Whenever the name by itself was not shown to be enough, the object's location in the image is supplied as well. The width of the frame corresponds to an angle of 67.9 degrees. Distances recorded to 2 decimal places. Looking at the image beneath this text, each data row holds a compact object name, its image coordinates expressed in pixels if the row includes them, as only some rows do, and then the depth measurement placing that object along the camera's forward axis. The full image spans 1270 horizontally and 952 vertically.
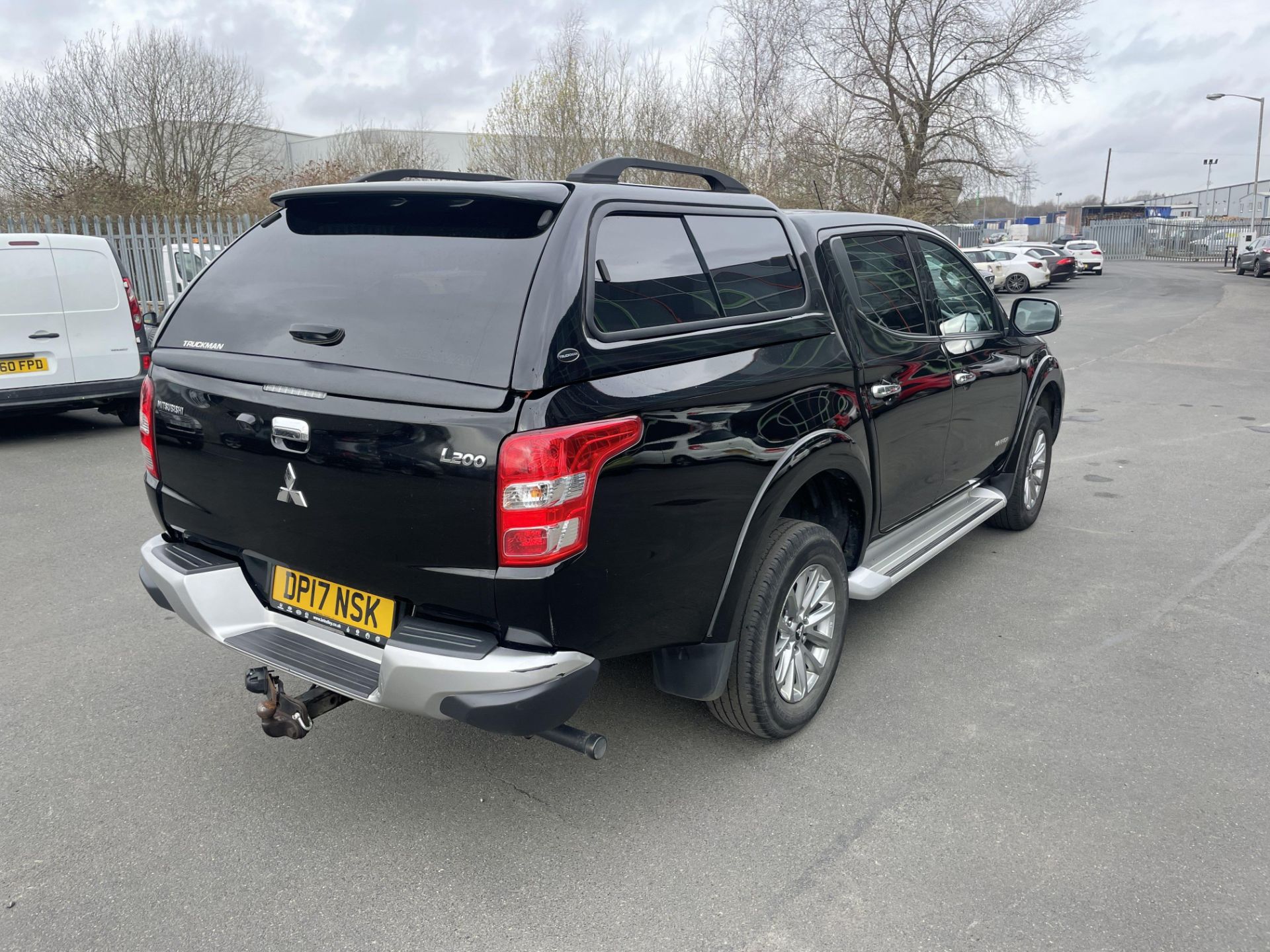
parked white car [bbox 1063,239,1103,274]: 37.88
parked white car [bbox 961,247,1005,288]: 29.64
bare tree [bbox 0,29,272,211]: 20.92
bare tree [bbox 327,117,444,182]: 27.96
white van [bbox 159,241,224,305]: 15.29
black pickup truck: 2.40
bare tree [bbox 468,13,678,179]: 22.80
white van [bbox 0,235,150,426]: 7.69
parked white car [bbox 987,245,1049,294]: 29.78
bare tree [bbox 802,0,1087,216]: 29.77
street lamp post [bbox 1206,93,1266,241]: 45.72
